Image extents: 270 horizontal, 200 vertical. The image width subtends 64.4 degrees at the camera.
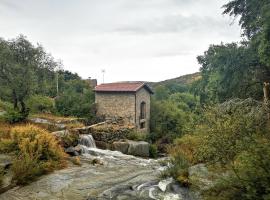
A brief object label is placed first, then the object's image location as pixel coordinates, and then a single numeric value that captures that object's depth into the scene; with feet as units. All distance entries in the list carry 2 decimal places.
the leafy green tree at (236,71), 35.38
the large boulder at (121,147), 43.52
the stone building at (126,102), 57.44
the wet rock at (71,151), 33.67
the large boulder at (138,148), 43.62
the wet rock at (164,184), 21.07
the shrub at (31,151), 22.71
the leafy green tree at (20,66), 39.83
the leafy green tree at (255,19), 28.06
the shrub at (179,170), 21.43
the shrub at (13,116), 40.05
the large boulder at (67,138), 34.92
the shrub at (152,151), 46.13
